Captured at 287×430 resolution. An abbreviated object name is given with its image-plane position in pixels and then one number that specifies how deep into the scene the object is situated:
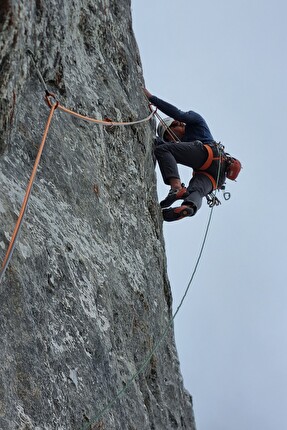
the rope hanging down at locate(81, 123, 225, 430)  5.73
